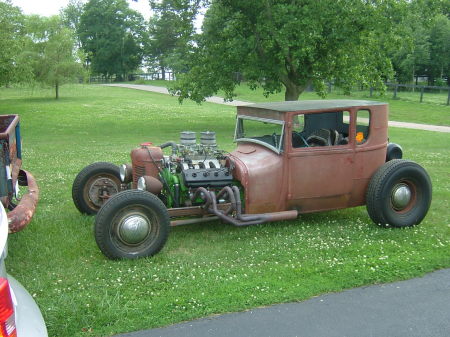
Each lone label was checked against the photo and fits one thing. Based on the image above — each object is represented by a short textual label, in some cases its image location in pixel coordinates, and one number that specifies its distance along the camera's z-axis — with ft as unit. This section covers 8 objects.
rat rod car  18.39
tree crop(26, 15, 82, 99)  114.52
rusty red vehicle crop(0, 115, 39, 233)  14.07
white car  6.68
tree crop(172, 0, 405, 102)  54.44
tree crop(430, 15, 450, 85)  129.33
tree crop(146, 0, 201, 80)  63.21
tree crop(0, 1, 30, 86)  70.49
